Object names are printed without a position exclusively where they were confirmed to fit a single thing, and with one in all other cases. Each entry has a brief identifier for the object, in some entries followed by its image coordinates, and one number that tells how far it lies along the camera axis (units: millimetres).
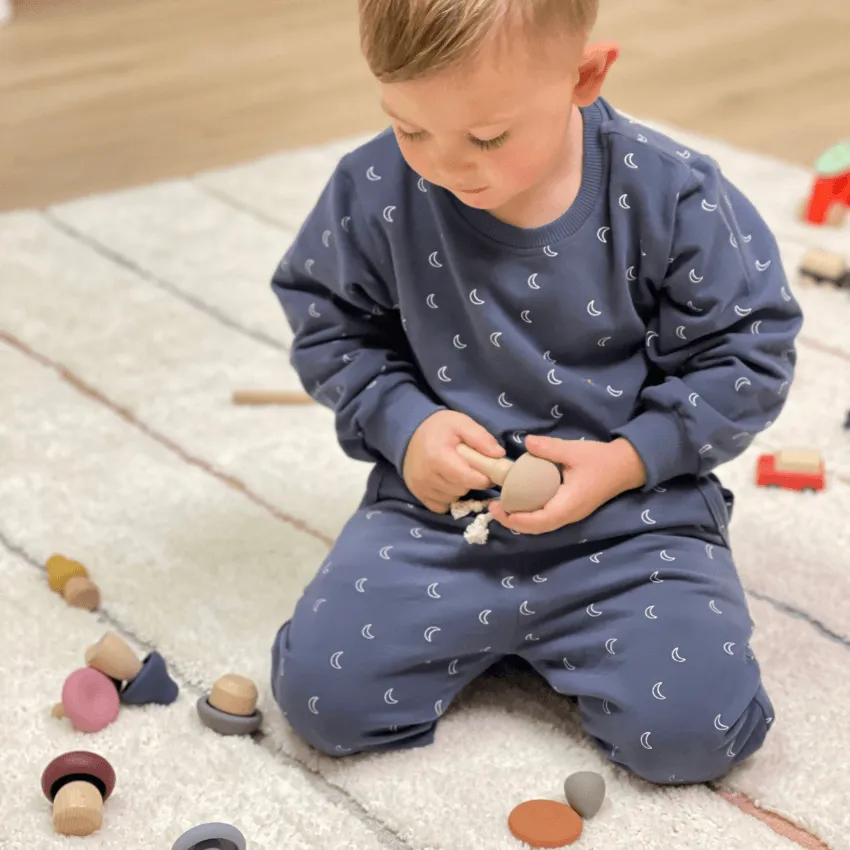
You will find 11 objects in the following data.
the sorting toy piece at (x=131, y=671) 1445
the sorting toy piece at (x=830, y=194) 2166
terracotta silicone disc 1340
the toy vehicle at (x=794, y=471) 1699
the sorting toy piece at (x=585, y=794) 1362
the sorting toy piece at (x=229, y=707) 1434
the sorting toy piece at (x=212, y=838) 1320
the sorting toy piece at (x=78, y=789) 1338
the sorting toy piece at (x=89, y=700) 1428
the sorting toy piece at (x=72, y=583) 1548
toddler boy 1389
